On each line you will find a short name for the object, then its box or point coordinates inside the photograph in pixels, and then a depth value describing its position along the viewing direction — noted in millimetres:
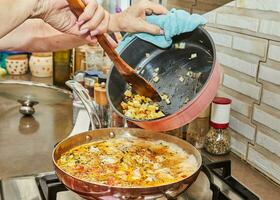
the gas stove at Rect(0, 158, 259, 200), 928
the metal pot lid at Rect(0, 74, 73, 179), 1204
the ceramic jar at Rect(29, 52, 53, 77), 1930
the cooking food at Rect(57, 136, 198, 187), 893
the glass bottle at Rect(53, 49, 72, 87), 1801
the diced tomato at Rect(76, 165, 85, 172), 916
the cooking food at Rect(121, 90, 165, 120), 974
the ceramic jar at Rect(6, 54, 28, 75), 1948
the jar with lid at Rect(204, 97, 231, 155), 1146
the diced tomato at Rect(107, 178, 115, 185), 862
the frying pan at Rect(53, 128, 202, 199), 758
